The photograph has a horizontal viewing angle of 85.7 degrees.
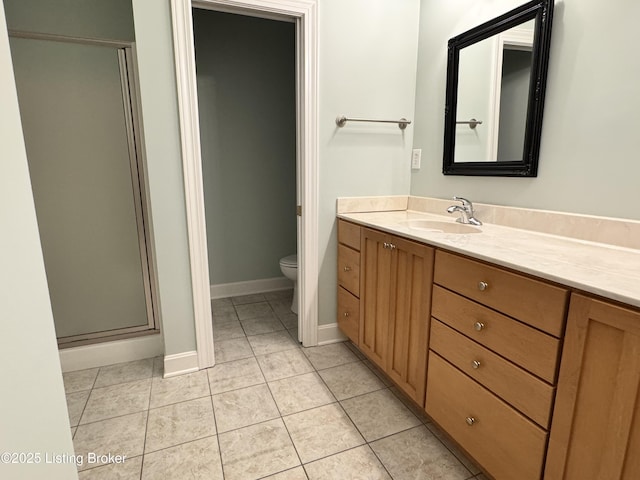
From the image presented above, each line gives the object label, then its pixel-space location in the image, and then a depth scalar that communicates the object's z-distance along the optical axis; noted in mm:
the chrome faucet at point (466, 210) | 1727
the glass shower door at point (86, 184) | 1805
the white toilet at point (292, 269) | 2693
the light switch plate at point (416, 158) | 2225
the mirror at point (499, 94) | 1470
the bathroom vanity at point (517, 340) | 798
